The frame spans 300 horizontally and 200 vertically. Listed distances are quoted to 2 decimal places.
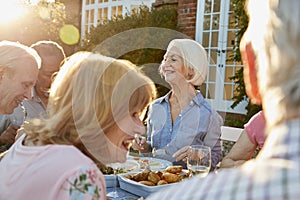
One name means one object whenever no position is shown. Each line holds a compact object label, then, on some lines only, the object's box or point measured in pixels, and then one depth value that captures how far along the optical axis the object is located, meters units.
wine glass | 1.95
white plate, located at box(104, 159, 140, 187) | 2.04
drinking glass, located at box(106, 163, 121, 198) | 1.95
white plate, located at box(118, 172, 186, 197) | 1.89
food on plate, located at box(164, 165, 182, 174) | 2.11
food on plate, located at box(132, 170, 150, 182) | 2.00
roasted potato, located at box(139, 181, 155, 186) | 1.93
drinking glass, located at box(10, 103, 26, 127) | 2.91
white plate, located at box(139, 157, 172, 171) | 2.35
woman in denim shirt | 2.81
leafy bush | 7.06
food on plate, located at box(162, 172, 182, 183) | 1.99
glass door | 6.68
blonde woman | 1.11
